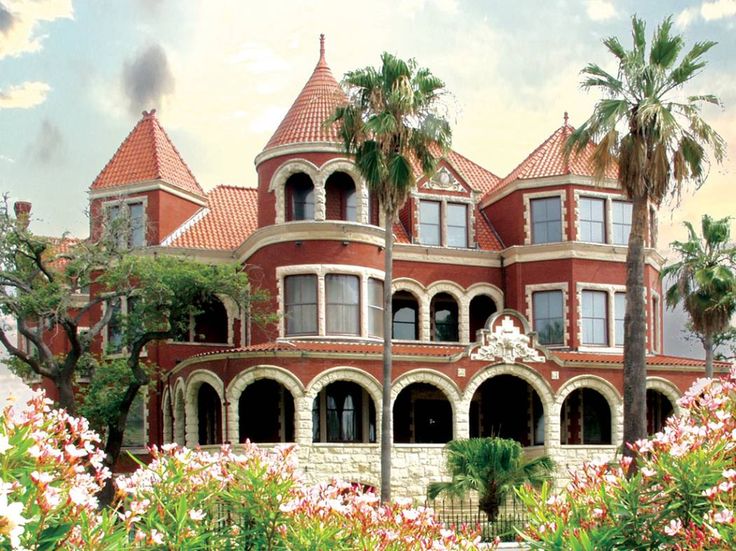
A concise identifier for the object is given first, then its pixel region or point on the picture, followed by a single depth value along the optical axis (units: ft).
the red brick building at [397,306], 117.70
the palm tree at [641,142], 96.99
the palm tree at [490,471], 100.48
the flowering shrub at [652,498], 39.06
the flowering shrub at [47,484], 28.43
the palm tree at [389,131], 105.29
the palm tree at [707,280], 138.00
